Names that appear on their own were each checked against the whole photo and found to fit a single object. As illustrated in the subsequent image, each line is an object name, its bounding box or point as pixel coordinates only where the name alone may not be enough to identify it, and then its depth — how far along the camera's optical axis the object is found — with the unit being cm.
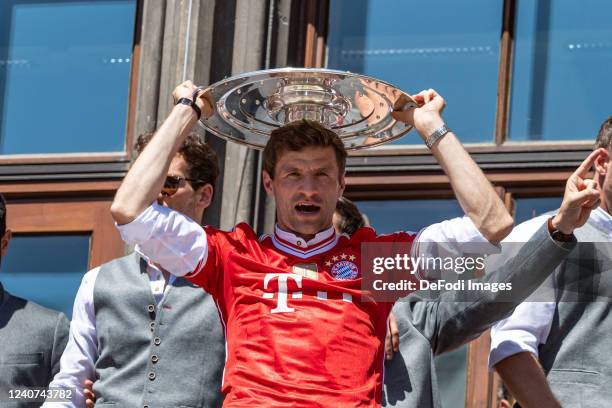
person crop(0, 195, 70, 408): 832
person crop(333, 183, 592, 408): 763
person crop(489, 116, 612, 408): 750
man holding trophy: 688
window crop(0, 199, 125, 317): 980
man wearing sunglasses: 772
